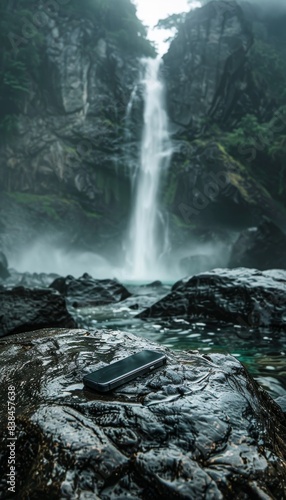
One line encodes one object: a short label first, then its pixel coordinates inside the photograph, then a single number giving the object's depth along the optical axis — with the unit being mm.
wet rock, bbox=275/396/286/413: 2066
